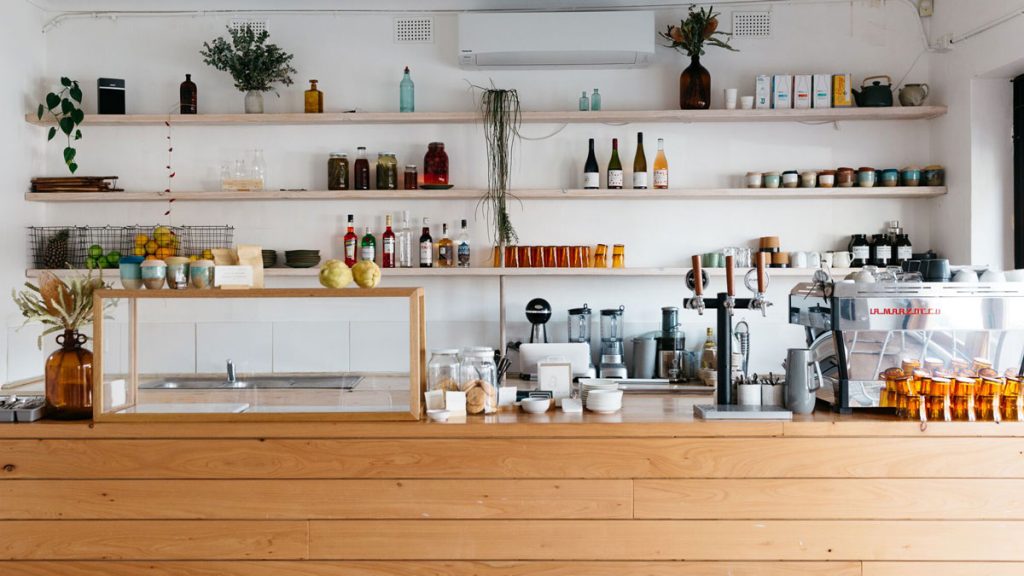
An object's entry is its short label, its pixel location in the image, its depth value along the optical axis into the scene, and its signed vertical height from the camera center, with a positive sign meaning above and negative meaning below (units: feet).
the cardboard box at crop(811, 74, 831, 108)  13.85 +3.23
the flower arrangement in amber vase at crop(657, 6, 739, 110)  13.75 +4.02
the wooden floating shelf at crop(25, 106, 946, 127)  13.70 +2.84
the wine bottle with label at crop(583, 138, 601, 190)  14.03 +1.86
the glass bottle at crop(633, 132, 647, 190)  14.29 +2.12
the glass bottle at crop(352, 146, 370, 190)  14.24 +1.92
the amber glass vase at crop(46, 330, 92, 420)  8.16 -1.01
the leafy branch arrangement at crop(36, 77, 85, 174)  13.75 +2.96
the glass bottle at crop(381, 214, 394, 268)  14.21 +0.57
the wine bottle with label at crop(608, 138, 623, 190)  14.05 +1.84
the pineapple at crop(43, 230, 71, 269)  14.12 +0.54
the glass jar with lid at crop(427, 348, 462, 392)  8.37 -0.93
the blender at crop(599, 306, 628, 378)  13.34 -1.12
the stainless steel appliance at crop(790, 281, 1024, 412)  8.09 -0.50
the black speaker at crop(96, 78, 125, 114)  14.16 +3.32
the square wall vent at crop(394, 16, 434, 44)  14.65 +4.52
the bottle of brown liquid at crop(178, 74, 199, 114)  14.24 +3.30
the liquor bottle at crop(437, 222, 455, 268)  14.15 +0.53
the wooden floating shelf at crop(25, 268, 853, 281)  13.82 +0.15
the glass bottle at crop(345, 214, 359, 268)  14.29 +0.64
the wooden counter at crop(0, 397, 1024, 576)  7.75 -2.10
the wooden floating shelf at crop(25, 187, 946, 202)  13.74 +1.50
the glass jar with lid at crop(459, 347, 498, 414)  8.29 -1.03
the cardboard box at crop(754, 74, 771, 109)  13.91 +3.21
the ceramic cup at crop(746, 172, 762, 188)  13.98 +1.74
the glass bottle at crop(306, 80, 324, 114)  14.15 +3.20
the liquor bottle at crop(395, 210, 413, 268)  14.42 +0.67
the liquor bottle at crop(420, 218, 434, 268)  14.16 +0.56
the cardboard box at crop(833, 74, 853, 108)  13.83 +3.22
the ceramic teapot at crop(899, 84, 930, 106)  13.78 +3.14
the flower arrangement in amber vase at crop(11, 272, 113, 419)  8.16 -0.64
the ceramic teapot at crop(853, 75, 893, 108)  13.73 +3.12
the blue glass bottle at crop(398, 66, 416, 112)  14.21 +3.30
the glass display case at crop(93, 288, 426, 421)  8.03 -0.81
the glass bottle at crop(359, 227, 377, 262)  14.12 +0.61
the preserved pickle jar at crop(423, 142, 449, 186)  14.28 +2.04
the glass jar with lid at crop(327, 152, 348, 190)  14.17 +1.94
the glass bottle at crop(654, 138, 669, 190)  14.05 +1.88
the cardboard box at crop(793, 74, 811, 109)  13.87 +3.23
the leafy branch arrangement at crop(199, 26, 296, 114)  13.92 +3.85
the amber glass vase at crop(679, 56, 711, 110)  13.93 +3.33
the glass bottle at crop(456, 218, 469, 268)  14.14 +0.55
